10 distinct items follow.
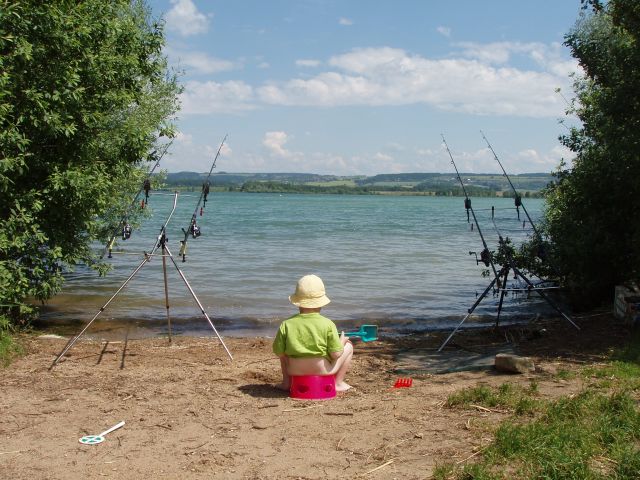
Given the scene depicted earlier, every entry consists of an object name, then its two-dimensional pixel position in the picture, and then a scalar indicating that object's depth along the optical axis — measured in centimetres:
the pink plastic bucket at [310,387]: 649
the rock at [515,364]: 712
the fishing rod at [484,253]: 931
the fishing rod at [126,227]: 843
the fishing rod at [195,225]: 869
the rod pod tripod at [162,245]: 824
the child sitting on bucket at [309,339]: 643
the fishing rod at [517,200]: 959
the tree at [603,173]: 902
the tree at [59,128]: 777
